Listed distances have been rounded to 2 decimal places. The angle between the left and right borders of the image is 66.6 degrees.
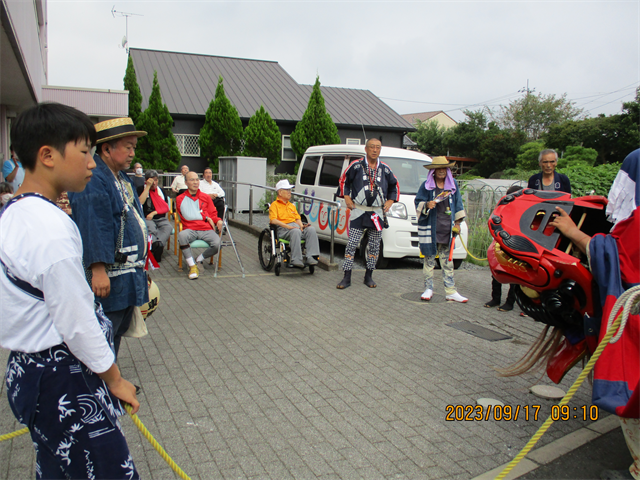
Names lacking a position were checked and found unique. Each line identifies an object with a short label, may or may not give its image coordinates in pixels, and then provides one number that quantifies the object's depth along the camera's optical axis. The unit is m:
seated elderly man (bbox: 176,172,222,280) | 7.97
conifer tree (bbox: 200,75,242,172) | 21.22
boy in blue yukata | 1.56
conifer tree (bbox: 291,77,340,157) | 22.50
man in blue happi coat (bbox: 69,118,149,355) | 2.87
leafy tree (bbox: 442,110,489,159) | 52.75
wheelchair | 8.02
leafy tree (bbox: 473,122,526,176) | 45.28
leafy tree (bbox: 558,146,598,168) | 32.03
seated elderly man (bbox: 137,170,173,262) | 8.54
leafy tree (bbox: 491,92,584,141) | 54.38
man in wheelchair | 7.84
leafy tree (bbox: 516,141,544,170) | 38.31
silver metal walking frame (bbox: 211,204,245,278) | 7.95
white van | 8.63
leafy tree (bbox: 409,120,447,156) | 58.90
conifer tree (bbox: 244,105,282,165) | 21.22
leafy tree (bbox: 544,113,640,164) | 32.75
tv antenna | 27.56
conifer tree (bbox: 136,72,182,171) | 20.58
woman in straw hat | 6.55
